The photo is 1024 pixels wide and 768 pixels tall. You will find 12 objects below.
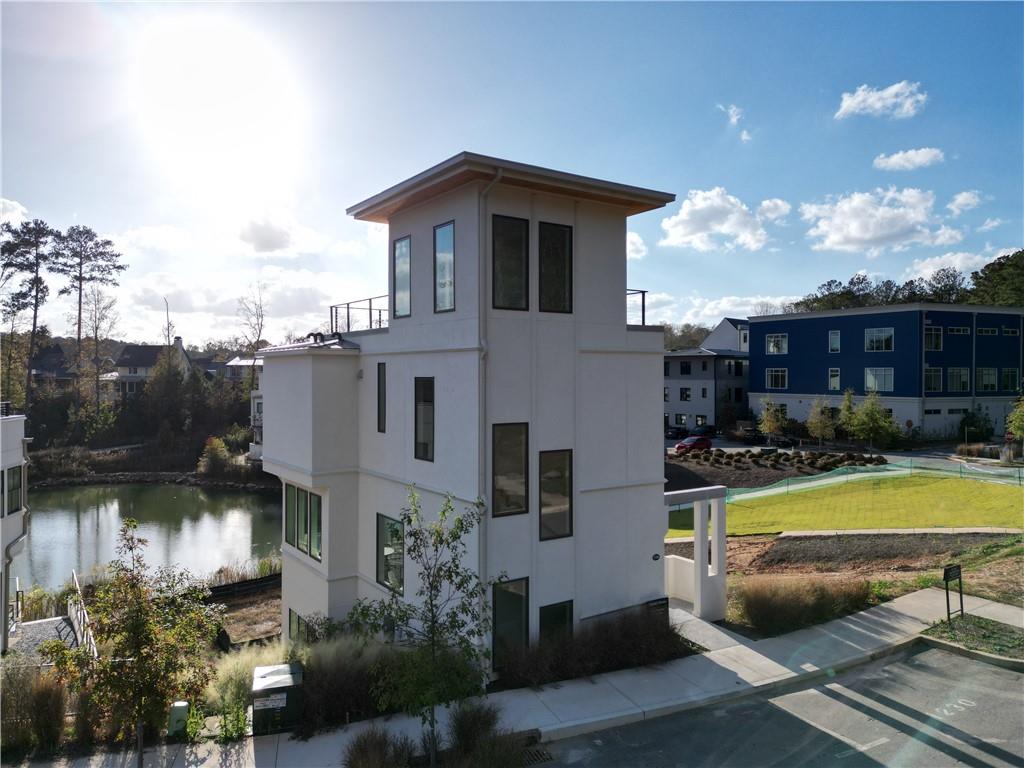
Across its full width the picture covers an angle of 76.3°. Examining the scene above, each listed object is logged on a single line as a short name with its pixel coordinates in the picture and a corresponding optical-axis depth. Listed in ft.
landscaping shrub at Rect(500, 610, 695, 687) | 35.17
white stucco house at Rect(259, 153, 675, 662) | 36.73
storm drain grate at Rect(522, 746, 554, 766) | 28.30
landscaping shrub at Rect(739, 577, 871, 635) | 42.55
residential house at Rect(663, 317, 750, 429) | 180.14
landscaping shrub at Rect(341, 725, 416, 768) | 26.32
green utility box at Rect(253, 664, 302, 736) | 29.86
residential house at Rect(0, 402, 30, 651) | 55.26
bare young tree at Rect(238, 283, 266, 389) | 192.83
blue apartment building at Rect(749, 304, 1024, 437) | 143.84
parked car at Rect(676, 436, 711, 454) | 138.21
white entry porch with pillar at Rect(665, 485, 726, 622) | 42.98
